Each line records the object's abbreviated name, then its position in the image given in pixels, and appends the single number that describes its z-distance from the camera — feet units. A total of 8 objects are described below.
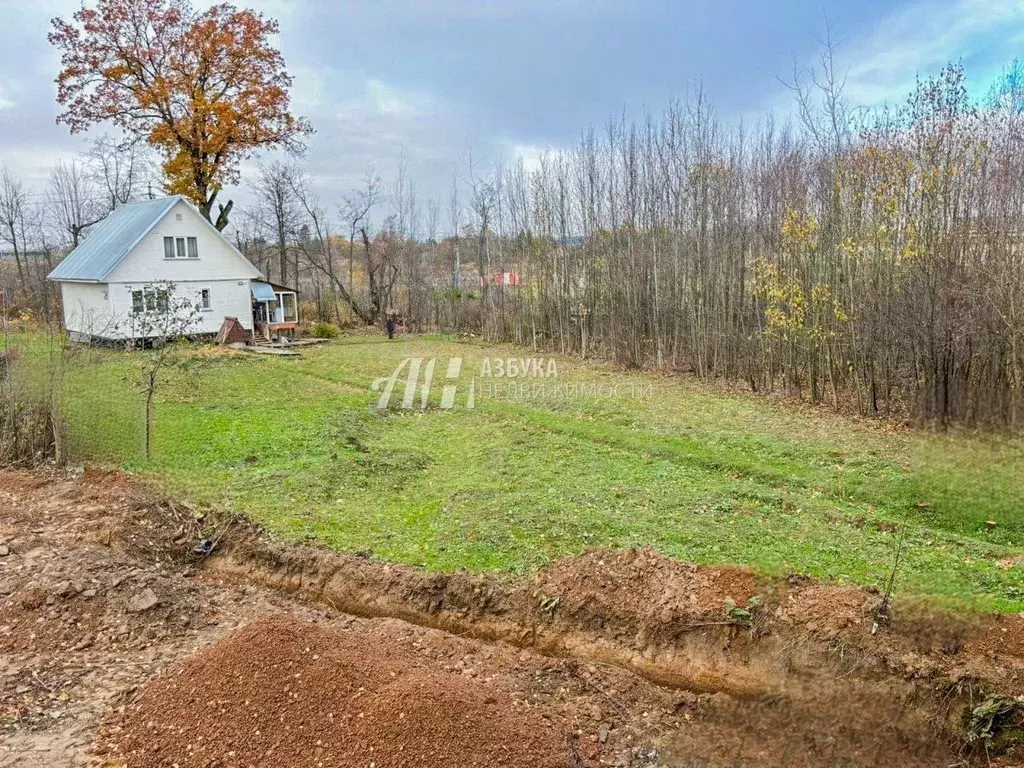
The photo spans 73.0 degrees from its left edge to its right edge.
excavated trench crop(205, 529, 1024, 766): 13.48
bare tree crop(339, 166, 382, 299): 103.78
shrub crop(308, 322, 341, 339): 85.25
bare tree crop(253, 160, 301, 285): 104.63
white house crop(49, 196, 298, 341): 68.90
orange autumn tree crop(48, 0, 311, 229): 77.30
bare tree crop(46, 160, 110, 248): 105.31
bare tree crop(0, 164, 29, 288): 103.86
